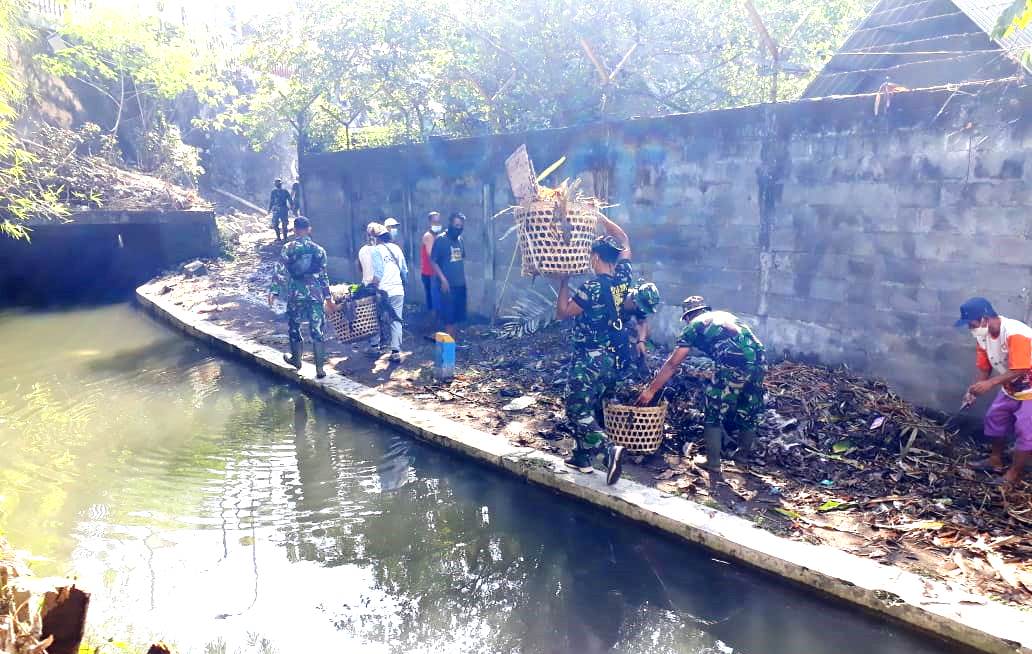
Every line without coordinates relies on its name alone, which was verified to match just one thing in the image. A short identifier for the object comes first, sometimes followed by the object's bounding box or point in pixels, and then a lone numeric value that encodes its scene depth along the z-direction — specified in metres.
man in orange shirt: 4.16
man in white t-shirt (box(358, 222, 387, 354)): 7.70
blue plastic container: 7.23
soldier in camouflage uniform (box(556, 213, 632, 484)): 4.80
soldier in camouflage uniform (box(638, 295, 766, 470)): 4.69
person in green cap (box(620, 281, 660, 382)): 4.86
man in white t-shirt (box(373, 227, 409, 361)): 7.75
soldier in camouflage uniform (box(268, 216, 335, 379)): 7.26
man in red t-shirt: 8.70
